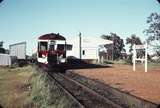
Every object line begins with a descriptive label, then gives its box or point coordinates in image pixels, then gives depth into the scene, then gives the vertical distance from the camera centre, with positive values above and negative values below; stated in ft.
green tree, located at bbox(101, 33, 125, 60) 244.42 +8.25
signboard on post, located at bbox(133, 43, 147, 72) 74.05 +2.27
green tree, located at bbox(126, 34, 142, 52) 239.50 +12.10
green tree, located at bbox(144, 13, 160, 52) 128.98 +10.85
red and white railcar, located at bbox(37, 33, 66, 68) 85.56 +1.44
